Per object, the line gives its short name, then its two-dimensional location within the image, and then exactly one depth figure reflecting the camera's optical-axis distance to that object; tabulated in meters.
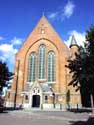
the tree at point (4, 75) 16.50
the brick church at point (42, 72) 21.49
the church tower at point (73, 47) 23.94
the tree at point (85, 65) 13.04
